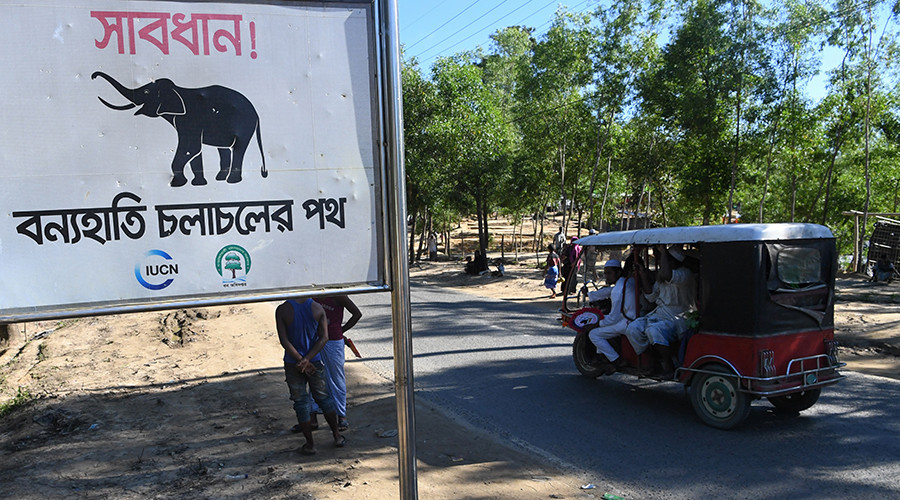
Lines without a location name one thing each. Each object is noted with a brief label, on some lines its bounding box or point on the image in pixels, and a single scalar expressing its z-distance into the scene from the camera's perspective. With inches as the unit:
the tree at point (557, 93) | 880.3
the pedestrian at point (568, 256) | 643.3
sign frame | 120.6
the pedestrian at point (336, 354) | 267.7
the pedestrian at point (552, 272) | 742.5
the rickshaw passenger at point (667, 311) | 296.2
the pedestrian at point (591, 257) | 351.2
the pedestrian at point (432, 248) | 1401.3
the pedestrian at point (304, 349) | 242.7
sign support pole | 125.8
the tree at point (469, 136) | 1042.1
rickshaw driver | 315.0
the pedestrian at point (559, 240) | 828.9
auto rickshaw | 258.8
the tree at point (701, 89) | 770.2
